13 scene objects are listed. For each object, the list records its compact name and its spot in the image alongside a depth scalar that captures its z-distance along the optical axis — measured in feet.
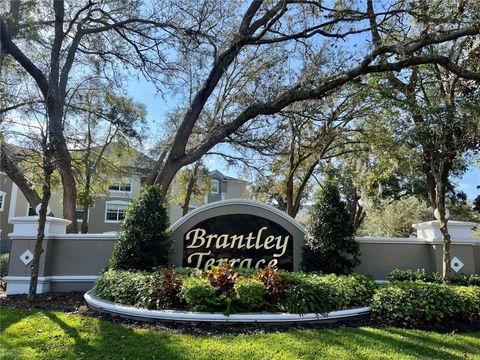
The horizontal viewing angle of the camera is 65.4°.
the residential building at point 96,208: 100.34
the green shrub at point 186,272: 25.02
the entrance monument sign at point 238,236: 30.68
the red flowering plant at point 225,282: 21.56
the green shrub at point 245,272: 25.26
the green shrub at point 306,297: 21.27
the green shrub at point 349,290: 22.41
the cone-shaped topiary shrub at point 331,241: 28.99
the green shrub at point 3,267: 38.94
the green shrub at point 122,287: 22.88
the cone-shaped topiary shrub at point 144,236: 28.12
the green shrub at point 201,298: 21.16
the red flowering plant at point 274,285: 22.15
